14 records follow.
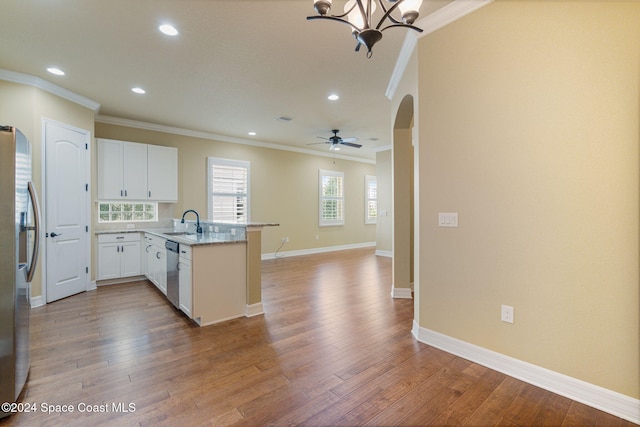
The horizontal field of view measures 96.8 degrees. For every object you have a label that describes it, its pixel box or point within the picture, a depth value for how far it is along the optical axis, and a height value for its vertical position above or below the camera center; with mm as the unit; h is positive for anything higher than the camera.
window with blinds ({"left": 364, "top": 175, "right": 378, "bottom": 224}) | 9234 +440
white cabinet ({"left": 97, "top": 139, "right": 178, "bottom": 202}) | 4691 +744
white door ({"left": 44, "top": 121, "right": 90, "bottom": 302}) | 3746 +59
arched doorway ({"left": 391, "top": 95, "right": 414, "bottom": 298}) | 3924 +34
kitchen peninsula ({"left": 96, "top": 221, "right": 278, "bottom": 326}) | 3023 -668
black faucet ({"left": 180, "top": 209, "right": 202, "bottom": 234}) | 4144 -222
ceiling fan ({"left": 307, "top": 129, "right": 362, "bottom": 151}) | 5777 +1461
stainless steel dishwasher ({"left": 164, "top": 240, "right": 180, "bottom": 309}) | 3354 -732
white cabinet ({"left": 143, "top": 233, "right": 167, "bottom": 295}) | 3909 -711
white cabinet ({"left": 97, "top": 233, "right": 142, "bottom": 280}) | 4582 -696
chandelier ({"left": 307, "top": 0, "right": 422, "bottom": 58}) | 1728 +1246
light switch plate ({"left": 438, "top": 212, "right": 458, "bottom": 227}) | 2408 -61
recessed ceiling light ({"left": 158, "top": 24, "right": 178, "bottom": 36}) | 2529 +1671
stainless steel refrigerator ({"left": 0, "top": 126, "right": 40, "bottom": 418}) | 1657 -281
